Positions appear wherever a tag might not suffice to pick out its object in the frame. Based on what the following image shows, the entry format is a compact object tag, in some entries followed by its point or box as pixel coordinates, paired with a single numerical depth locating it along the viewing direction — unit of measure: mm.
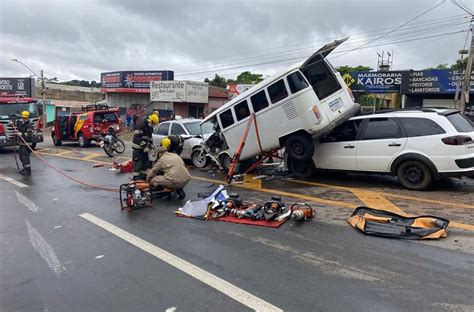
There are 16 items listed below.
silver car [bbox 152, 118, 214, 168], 12742
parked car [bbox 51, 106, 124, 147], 20375
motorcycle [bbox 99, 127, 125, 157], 16531
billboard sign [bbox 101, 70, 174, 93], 37656
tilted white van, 9156
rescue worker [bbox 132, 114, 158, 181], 9531
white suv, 7555
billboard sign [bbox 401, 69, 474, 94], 21375
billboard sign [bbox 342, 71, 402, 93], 22688
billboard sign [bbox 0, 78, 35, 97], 48219
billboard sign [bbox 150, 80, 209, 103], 33000
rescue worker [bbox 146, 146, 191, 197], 7672
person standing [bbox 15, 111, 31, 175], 11961
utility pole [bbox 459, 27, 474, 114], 15188
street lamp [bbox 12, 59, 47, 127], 36331
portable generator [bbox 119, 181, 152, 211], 7332
